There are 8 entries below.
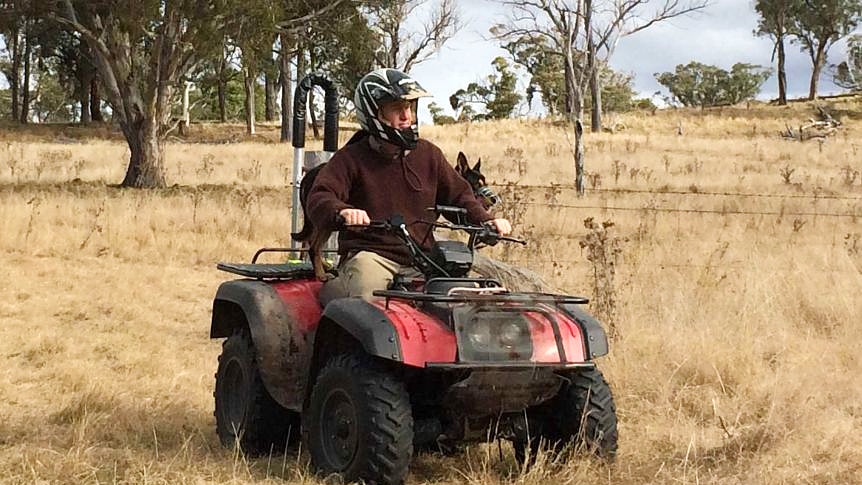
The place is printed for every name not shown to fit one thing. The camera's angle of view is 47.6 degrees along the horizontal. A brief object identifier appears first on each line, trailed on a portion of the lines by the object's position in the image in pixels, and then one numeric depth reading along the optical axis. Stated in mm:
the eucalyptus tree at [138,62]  20828
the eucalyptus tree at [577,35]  22219
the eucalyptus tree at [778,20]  63844
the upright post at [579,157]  20578
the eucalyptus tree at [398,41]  42088
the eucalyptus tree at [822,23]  64125
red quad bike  3877
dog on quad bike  4582
